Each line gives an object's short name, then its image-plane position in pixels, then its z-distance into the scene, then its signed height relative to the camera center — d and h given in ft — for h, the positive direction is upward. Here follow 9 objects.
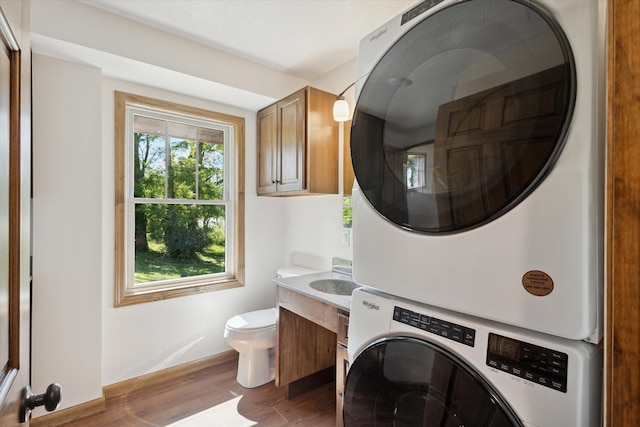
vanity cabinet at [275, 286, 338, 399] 6.75 -3.13
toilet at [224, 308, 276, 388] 7.30 -3.13
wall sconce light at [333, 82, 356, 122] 6.63 +2.26
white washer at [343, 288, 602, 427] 1.92 -1.17
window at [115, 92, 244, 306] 7.66 +0.40
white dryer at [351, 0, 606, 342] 1.86 +0.39
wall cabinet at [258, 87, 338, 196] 7.67 +1.83
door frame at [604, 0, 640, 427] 1.33 +0.03
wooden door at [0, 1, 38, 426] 1.88 +0.06
